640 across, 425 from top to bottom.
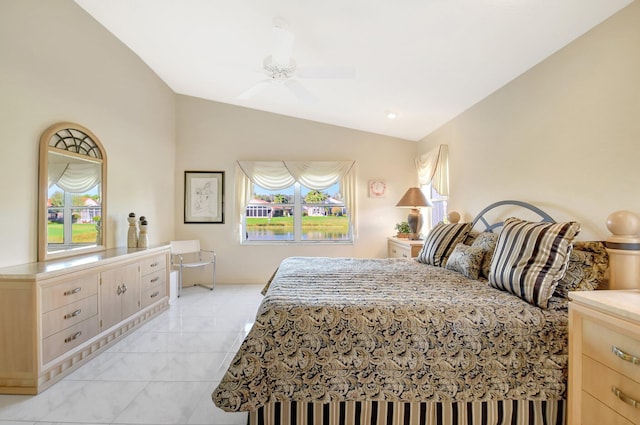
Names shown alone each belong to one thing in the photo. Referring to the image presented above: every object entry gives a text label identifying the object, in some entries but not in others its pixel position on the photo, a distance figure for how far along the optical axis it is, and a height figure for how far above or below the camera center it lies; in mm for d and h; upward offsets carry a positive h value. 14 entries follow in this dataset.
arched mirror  2418 +191
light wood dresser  1900 -779
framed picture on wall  4621 +276
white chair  4181 -703
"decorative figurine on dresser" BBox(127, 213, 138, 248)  3332 -250
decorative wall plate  4684 +427
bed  1442 -756
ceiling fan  2162 +1239
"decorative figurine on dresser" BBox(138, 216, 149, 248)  3367 -288
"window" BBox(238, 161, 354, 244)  4762 -45
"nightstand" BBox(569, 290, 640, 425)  1125 -616
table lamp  3919 +139
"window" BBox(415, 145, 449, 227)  3709 +518
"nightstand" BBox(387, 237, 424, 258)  3592 -456
